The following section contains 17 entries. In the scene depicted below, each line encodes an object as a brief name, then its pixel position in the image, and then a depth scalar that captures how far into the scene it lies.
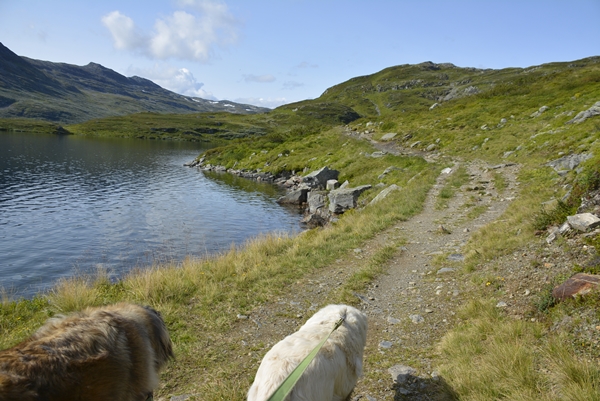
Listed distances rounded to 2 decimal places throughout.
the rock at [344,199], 26.72
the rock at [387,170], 29.94
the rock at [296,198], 33.69
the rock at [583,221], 7.89
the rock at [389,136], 48.02
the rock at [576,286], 5.77
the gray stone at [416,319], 7.59
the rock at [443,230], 14.00
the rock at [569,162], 16.65
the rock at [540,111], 36.21
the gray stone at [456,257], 10.80
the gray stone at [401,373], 5.55
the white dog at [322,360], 3.59
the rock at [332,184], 33.70
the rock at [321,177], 35.47
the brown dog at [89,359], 2.83
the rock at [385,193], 22.89
